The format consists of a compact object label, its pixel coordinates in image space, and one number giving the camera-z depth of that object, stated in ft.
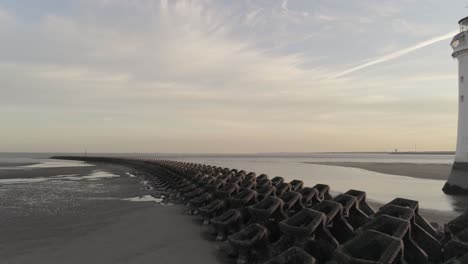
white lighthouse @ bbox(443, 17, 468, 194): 67.85
